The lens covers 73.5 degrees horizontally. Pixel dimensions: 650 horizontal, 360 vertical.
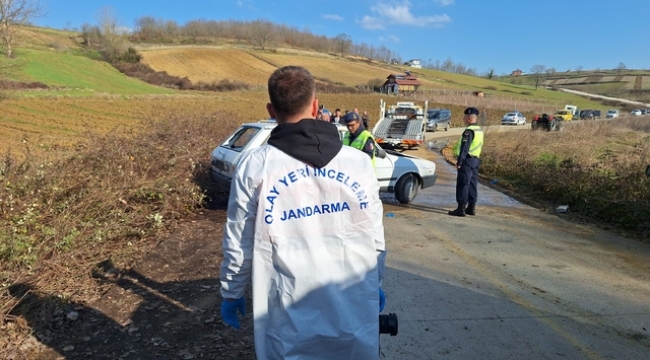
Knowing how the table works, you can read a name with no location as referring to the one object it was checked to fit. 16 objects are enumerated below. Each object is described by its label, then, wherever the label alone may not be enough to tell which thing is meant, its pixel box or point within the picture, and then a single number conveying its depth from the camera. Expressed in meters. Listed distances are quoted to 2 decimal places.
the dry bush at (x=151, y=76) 50.34
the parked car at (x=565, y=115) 41.08
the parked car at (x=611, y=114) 49.30
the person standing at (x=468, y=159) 7.41
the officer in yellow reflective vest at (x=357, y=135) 6.70
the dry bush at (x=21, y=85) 30.10
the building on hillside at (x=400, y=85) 63.12
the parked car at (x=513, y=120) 38.19
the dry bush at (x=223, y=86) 50.57
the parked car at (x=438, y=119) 29.85
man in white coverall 1.70
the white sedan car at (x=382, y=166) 7.35
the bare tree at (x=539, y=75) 120.52
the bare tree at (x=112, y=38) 60.47
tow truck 18.48
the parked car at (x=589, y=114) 48.19
